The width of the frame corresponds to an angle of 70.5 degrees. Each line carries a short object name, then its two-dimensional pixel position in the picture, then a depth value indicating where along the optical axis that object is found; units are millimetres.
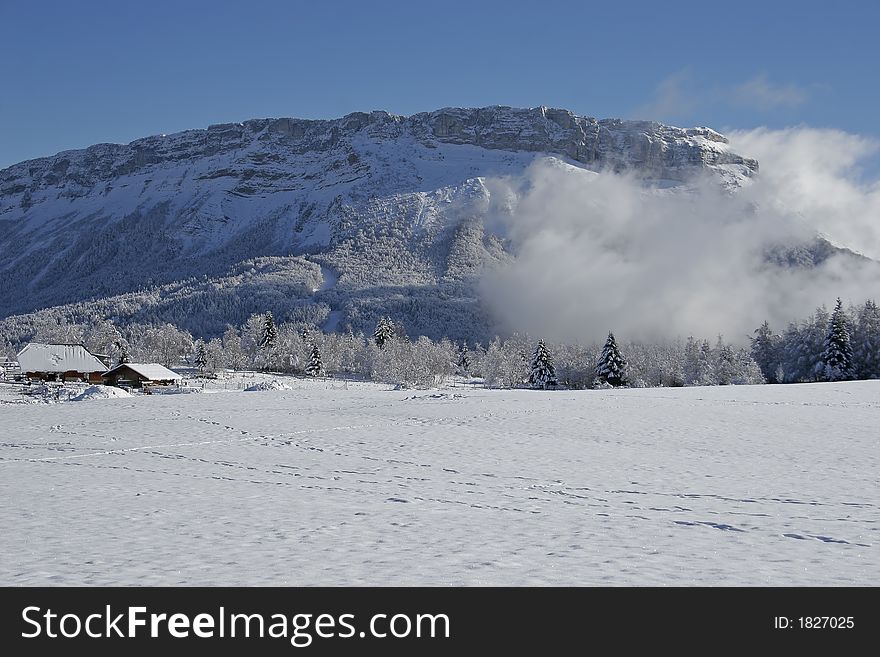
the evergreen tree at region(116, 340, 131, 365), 116738
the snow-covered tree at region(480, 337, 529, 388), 114000
